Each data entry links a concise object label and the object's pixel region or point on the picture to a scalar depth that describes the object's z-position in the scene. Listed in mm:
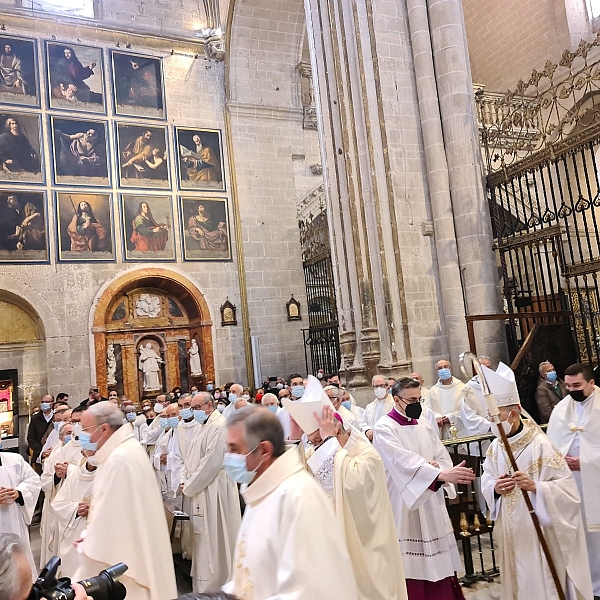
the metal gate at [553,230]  8781
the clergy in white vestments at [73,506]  4312
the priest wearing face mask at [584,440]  4512
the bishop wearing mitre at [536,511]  3607
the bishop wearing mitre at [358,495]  3299
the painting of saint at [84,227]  15398
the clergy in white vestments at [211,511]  5789
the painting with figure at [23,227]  14727
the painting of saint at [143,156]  16516
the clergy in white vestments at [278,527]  2035
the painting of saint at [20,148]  15109
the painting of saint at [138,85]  16750
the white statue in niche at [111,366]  15461
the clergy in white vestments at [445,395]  8258
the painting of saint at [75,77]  15945
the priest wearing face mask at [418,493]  4141
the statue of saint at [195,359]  16375
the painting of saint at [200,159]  17266
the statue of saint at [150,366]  15917
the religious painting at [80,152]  15719
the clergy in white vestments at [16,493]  5203
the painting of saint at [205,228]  16906
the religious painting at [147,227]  16203
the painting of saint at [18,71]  15367
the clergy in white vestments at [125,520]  3248
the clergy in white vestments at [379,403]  8000
